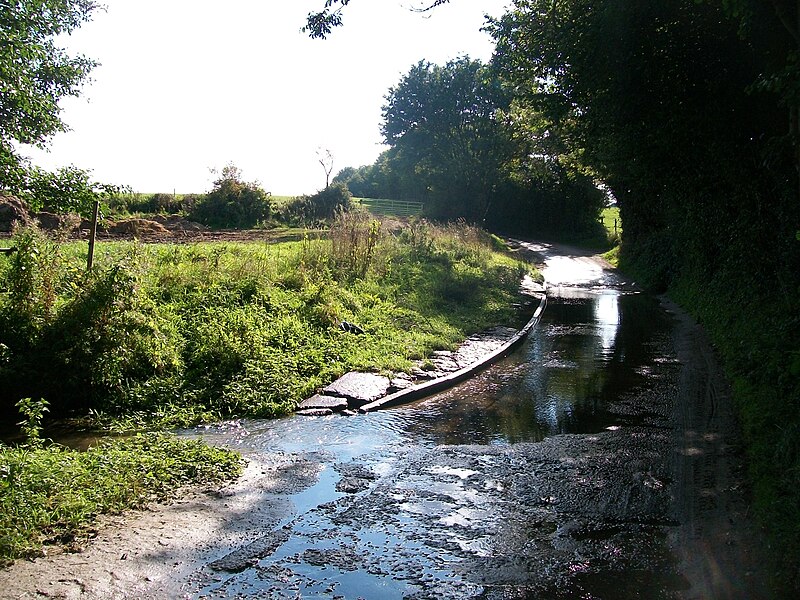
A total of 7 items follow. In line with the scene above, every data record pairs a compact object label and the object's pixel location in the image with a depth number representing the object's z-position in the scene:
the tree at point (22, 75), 9.04
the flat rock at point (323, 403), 9.27
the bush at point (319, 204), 37.44
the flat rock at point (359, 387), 9.64
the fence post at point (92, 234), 11.31
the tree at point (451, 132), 57.06
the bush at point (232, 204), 35.78
